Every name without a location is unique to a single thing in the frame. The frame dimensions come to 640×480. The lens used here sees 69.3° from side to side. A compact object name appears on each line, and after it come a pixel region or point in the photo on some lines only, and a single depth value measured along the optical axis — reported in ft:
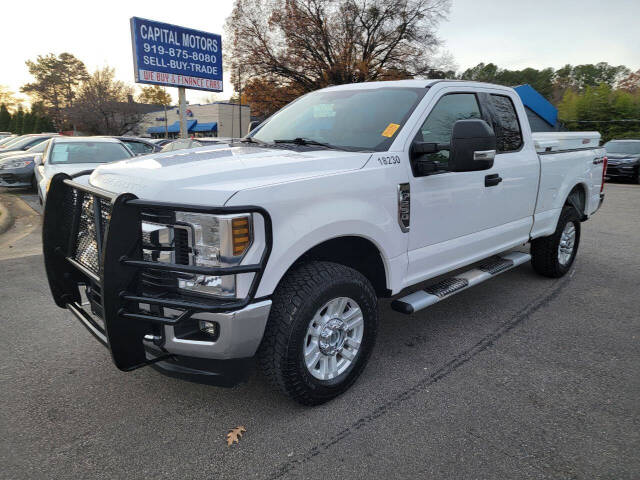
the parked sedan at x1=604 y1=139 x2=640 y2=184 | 53.67
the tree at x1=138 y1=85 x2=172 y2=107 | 227.83
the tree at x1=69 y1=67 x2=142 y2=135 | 122.62
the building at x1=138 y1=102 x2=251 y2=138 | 184.75
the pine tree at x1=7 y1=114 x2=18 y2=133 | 194.68
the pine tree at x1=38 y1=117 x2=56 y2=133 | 182.80
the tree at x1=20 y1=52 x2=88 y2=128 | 206.59
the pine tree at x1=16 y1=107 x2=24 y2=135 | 191.78
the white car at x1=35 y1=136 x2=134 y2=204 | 28.27
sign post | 49.85
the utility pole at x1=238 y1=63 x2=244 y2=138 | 105.09
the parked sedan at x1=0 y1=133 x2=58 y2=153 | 53.10
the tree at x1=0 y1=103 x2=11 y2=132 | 200.13
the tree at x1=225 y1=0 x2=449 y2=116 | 102.58
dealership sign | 46.24
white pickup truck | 7.30
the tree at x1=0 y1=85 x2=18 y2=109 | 239.71
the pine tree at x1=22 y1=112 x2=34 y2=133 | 185.06
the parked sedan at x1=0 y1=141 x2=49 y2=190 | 39.60
